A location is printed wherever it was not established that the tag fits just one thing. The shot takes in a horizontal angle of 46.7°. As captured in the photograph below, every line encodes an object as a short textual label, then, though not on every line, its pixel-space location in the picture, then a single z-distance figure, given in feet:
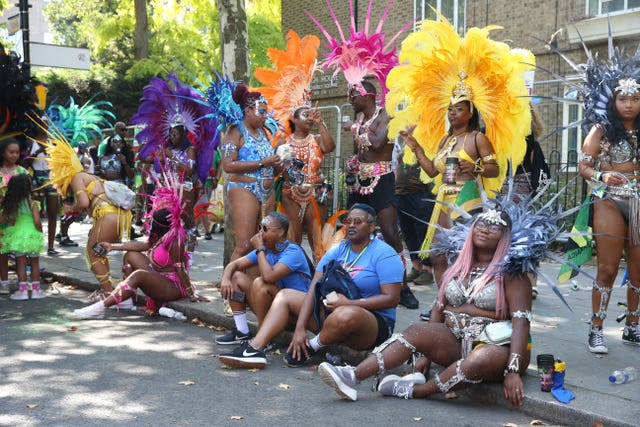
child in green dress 26.91
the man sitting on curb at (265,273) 19.70
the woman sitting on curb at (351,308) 17.43
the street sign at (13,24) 37.63
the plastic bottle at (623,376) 15.48
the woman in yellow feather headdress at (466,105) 19.61
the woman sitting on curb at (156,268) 24.41
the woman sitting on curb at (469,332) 15.02
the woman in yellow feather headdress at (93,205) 26.11
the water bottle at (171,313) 24.25
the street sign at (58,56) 35.73
